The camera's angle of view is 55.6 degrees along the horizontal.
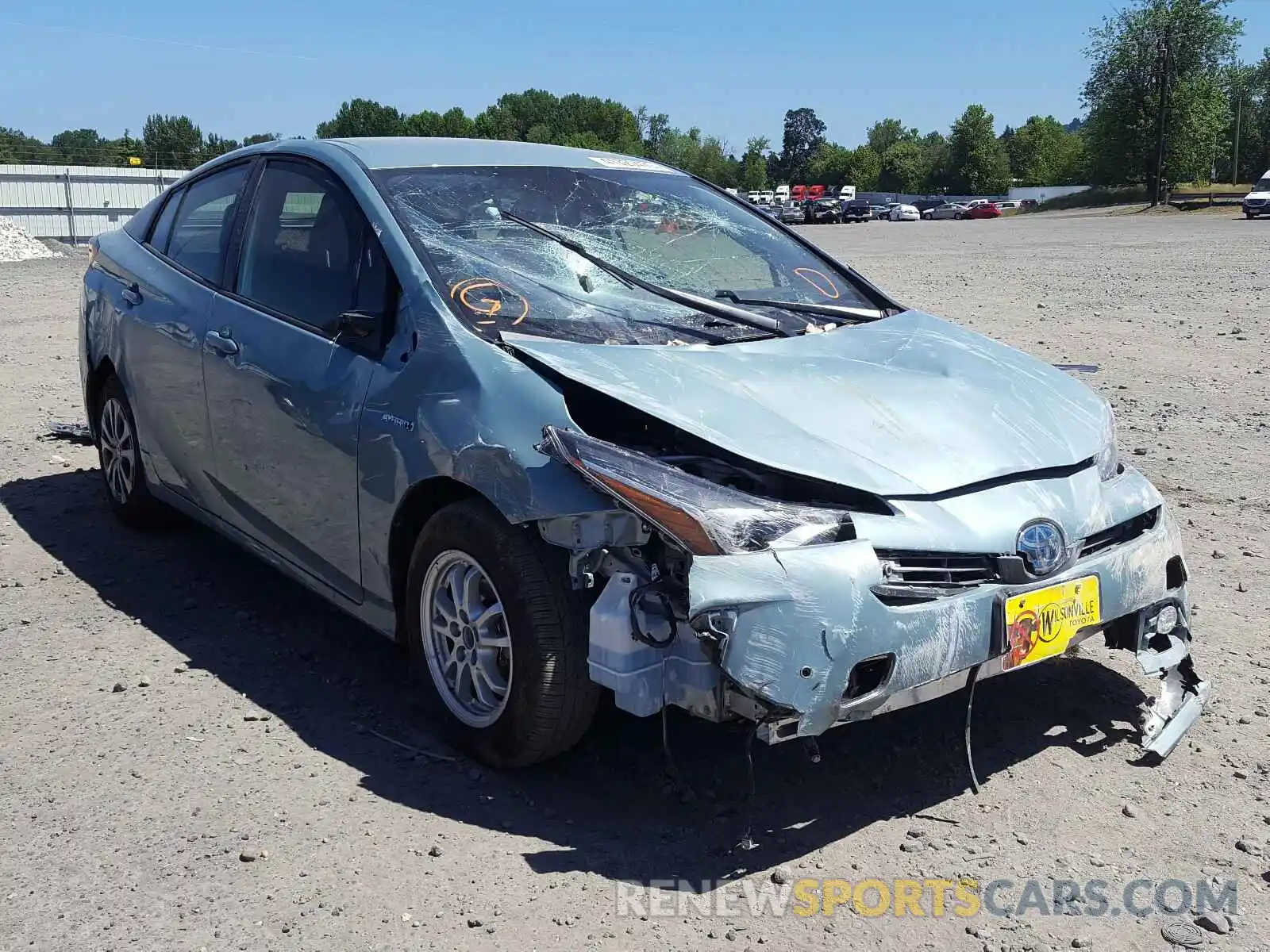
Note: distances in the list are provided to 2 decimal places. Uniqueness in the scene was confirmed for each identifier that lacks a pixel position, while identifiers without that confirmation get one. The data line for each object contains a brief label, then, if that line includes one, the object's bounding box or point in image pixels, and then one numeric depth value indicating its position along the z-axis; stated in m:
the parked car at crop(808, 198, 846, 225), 64.75
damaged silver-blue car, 2.93
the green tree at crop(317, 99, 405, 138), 128.62
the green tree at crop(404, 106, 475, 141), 133.00
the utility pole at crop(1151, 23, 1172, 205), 64.69
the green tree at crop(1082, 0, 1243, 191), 71.06
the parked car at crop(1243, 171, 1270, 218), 43.25
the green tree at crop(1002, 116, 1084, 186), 120.81
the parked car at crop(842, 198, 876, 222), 65.81
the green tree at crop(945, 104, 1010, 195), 114.88
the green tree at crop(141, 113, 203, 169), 102.38
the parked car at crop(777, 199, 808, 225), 65.31
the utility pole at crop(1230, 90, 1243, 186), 81.12
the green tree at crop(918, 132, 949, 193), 122.69
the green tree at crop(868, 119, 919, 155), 151.62
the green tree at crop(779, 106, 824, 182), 185.62
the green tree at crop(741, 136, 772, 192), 150.00
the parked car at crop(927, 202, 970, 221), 75.44
